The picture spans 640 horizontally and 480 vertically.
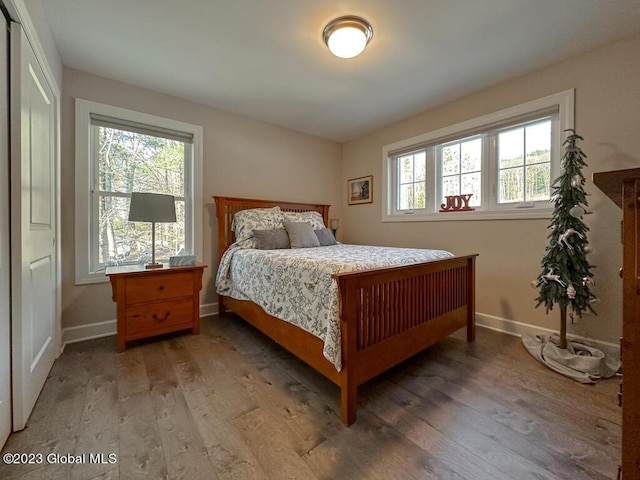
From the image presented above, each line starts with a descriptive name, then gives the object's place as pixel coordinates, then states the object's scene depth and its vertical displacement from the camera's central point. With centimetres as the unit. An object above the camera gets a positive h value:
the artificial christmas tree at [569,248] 202 -6
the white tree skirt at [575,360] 184 -85
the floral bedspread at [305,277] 155 -29
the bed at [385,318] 144 -54
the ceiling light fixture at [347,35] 185 +141
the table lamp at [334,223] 419 +23
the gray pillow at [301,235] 293 +3
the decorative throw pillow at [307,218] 335 +26
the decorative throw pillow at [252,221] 298 +19
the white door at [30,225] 135 +7
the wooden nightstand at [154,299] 223 -53
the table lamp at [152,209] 234 +25
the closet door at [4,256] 125 -9
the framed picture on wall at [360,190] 397 +73
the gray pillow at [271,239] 278 -1
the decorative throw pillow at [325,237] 322 +1
